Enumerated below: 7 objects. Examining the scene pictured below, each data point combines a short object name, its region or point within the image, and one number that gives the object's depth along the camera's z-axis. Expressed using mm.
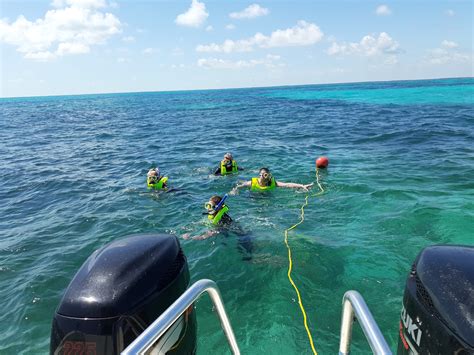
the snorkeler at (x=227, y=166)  12227
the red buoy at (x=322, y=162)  12227
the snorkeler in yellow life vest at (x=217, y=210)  7539
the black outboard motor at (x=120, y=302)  2324
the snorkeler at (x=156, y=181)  10849
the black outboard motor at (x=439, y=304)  2029
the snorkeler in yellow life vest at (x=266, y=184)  10016
